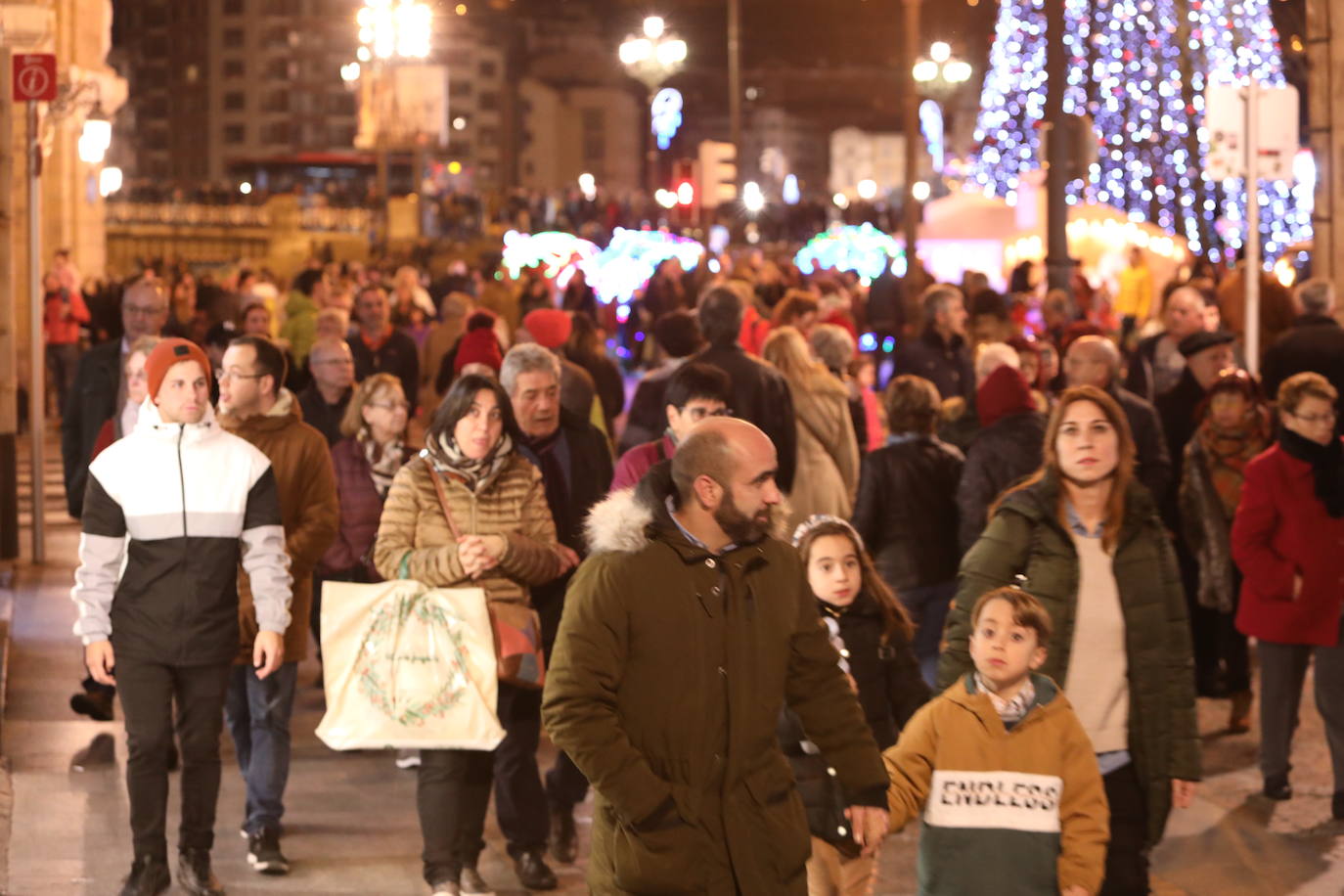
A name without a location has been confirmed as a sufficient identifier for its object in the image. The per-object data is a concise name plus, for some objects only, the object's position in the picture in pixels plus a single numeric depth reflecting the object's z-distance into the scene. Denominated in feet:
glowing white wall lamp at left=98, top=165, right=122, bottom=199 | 139.33
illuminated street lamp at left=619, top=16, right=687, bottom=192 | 116.78
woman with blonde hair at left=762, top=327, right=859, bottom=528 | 34.99
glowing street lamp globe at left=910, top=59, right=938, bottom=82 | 119.24
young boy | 17.99
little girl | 21.71
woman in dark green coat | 19.66
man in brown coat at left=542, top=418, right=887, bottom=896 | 15.07
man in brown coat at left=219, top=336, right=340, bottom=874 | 26.35
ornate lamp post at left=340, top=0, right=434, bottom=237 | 137.08
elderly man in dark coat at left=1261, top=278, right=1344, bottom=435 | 38.22
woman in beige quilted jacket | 23.35
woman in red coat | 28.89
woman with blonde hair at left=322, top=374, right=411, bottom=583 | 31.17
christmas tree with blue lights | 124.06
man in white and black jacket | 23.15
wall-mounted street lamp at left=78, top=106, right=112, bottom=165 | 85.76
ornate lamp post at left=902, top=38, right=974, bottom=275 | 119.44
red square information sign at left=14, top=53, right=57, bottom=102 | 48.67
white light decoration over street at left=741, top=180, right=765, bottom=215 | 202.28
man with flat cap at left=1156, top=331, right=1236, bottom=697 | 37.17
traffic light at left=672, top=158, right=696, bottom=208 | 116.26
